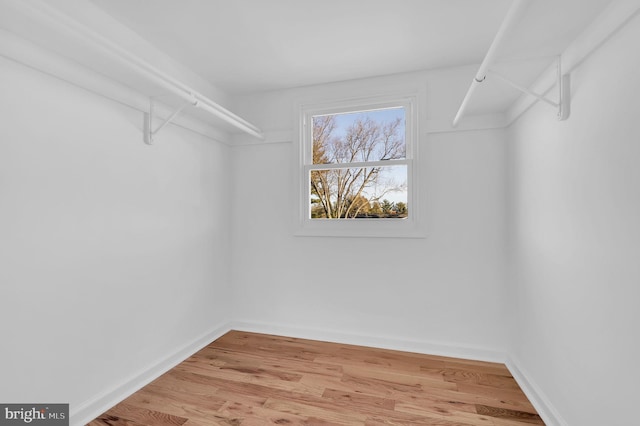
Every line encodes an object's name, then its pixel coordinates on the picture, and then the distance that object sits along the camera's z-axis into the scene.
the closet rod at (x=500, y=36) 1.07
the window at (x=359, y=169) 2.60
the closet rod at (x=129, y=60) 1.15
